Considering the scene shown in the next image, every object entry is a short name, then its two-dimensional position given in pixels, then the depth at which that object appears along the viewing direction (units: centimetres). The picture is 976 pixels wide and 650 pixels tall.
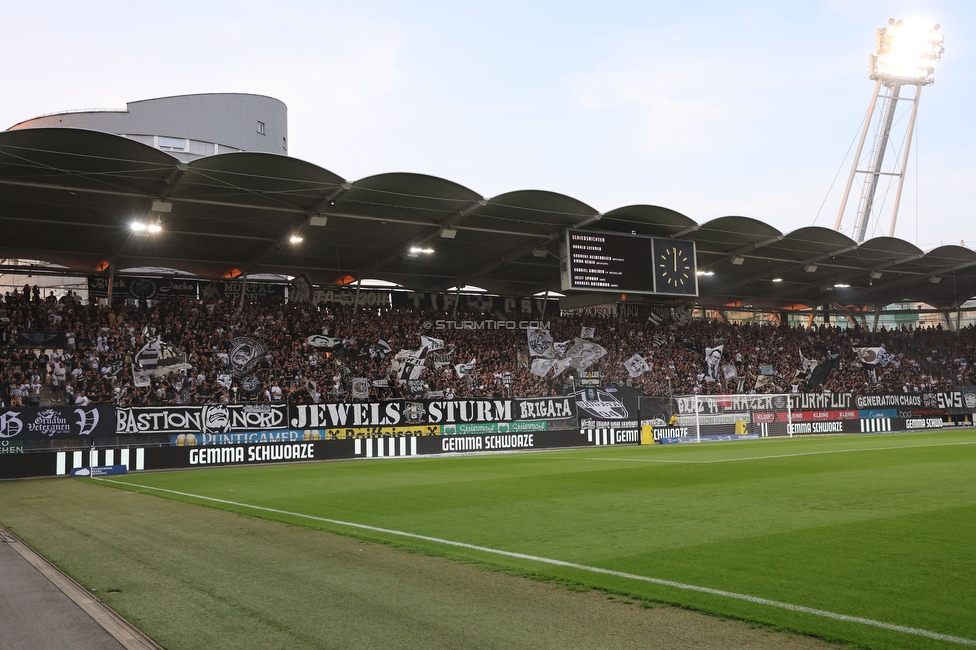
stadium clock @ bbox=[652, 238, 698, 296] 3528
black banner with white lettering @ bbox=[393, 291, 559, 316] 4459
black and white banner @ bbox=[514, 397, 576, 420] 3594
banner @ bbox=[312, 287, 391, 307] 4281
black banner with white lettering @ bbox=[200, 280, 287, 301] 3947
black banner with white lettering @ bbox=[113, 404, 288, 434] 2767
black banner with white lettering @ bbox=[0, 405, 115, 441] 2478
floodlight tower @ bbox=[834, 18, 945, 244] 6075
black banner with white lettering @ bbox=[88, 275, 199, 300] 3744
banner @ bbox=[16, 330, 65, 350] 3042
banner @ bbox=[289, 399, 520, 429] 3138
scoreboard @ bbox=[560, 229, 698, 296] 3384
